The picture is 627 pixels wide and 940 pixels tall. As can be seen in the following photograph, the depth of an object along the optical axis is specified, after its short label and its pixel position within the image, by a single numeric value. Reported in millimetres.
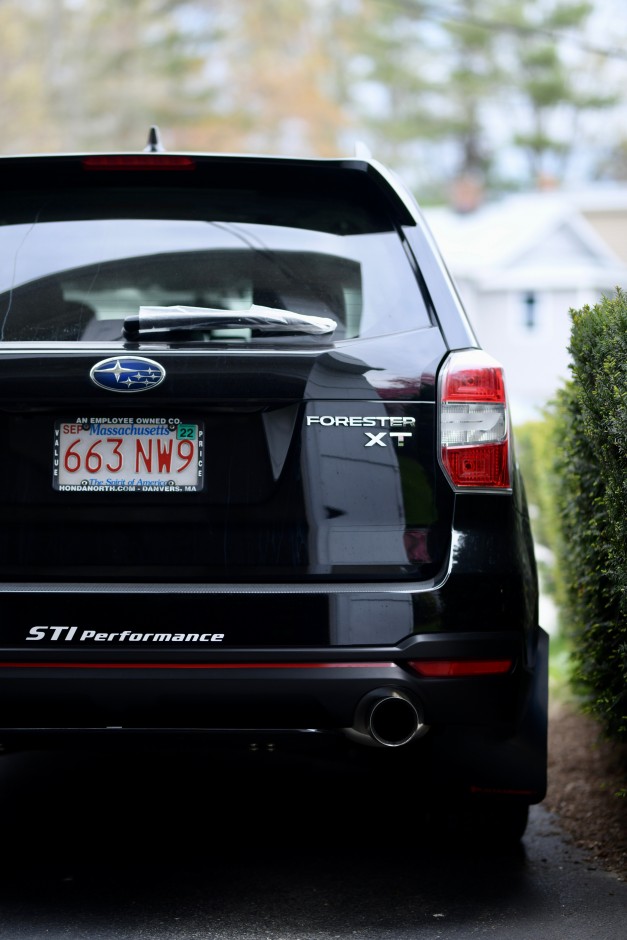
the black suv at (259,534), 6055
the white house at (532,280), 78625
